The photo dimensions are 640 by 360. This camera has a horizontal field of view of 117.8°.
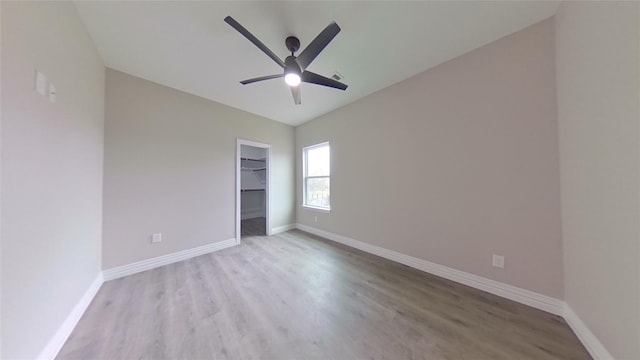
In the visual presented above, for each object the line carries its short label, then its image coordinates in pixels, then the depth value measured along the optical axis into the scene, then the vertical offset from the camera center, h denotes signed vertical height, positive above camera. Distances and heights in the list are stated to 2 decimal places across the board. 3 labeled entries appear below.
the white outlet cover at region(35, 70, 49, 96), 1.20 +0.65
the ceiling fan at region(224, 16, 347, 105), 1.54 +1.16
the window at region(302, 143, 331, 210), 4.07 +0.15
